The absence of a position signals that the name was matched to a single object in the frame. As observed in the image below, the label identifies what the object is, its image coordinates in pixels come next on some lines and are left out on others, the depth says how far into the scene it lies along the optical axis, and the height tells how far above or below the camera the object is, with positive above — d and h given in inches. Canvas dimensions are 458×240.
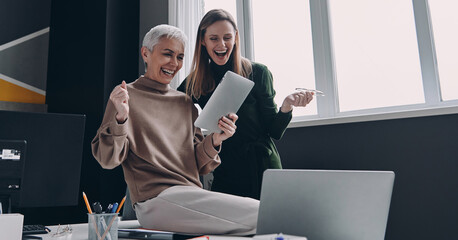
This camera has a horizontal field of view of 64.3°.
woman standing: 62.4 +11.5
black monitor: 44.3 +3.2
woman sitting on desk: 37.8 +3.3
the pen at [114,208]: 32.4 -2.8
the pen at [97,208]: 32.0 -2.7
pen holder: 30.6 -4.1
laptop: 27.3 -2.7
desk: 33.4 -6.1
